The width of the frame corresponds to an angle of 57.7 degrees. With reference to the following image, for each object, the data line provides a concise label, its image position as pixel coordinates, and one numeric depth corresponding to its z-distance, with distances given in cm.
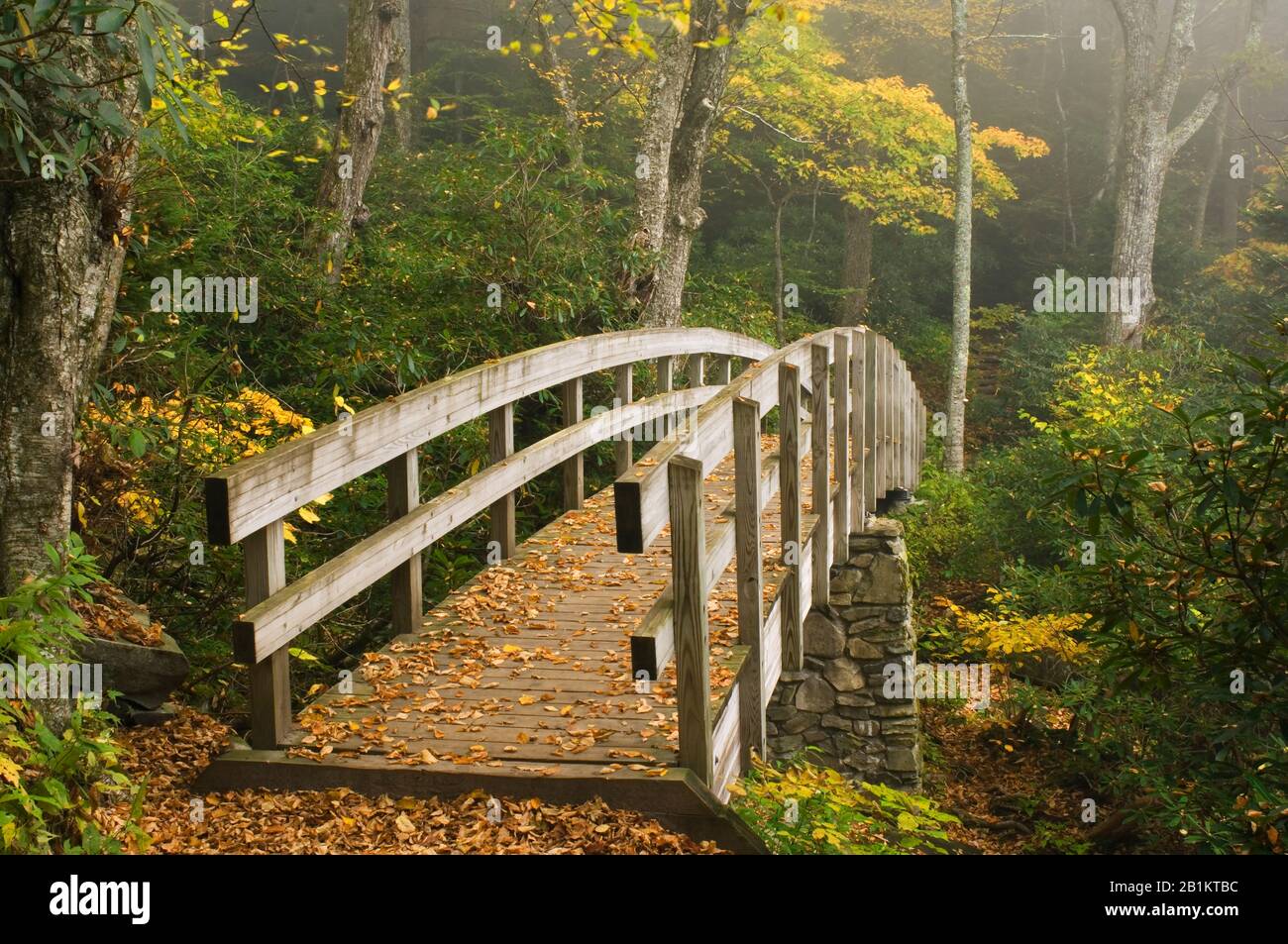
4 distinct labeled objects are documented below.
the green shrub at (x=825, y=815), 433
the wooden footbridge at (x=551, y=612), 401
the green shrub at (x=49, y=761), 333
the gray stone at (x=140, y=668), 464
